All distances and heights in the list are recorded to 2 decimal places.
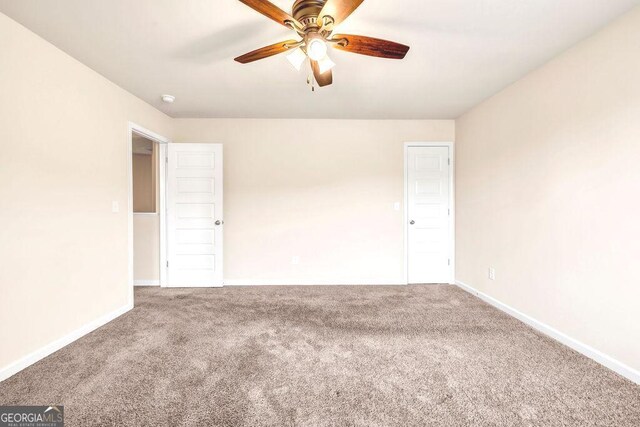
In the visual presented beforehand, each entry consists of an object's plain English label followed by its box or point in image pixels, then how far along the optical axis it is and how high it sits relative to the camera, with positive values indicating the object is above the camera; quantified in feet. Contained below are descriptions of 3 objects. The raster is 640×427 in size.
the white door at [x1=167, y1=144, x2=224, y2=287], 12.57 -0.18
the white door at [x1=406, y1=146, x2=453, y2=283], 13.20 -0.21
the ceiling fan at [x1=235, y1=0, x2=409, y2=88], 4.73 +3.49
